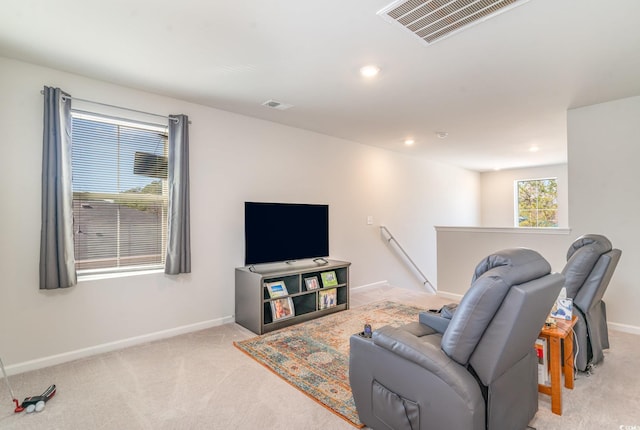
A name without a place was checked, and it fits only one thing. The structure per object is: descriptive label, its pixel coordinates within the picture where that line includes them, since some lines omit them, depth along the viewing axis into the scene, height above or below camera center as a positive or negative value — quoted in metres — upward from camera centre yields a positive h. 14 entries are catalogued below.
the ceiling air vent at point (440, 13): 1.89 +1.24
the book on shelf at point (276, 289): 3.60 -0.78
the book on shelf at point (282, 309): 3.58 -1.00
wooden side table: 2.03 -0.89
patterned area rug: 2.28 -1.20
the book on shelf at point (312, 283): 3.98 -0.79
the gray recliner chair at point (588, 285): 2.51 -0.53
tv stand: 3.49 -0.87
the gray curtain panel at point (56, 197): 2.64 +0.19
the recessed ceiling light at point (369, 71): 2.71 +1.25
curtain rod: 2.77 +1.06
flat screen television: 3.75 -0.16
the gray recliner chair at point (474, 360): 1.48 -0.70
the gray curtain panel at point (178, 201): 3.31 +0.18
